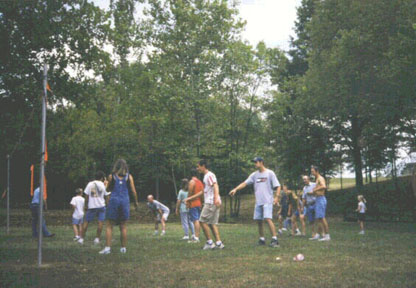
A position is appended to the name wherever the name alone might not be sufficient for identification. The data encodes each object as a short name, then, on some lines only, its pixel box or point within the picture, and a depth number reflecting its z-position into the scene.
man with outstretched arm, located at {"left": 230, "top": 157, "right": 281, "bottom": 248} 12.48
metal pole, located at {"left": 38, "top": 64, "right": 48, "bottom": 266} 8.86
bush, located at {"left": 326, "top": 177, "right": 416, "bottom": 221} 28.02
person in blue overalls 10.73
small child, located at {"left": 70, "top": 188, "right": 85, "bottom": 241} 16.00
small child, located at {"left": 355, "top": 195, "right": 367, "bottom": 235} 19.38
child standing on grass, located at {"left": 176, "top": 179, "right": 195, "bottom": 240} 15.88
